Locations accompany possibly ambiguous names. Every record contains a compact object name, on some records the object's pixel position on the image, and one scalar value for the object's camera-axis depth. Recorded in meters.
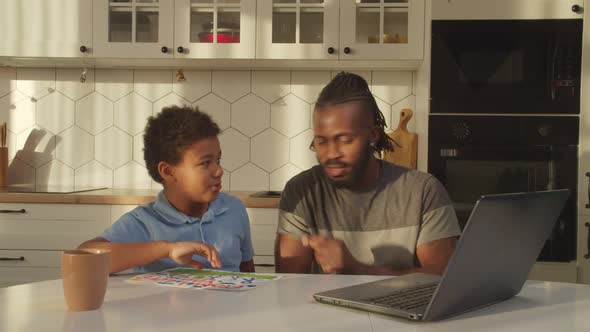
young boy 1.53
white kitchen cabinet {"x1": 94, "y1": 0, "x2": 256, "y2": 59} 2.90
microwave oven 2.59
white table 0.95
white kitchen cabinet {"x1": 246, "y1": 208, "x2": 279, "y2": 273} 2.70
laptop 0.94
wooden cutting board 2.93
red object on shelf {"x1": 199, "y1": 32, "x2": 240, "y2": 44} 2.92
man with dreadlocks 1.61
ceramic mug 1.01
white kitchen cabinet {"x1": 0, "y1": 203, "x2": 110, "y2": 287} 2.73
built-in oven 2.60
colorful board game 1.22
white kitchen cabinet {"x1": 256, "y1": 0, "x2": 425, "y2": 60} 2.83
